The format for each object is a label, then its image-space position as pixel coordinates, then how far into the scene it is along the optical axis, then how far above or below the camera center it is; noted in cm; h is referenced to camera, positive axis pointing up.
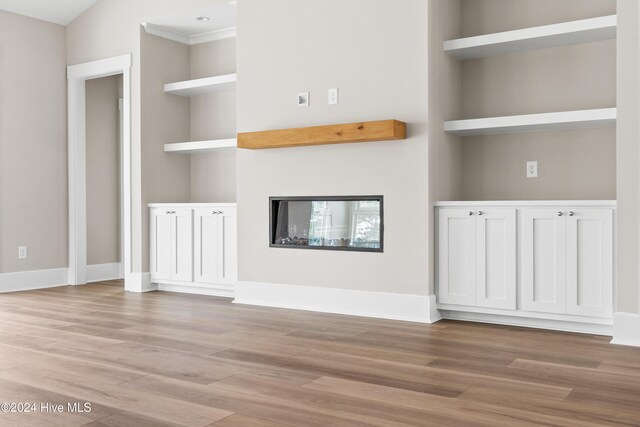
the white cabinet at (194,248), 535 -35
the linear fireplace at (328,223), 450 -12
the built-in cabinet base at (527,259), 375 -34
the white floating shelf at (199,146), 545 +56
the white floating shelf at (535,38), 386 +108
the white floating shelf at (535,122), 382 +53
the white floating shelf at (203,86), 552 +111
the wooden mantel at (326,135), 420 +51
